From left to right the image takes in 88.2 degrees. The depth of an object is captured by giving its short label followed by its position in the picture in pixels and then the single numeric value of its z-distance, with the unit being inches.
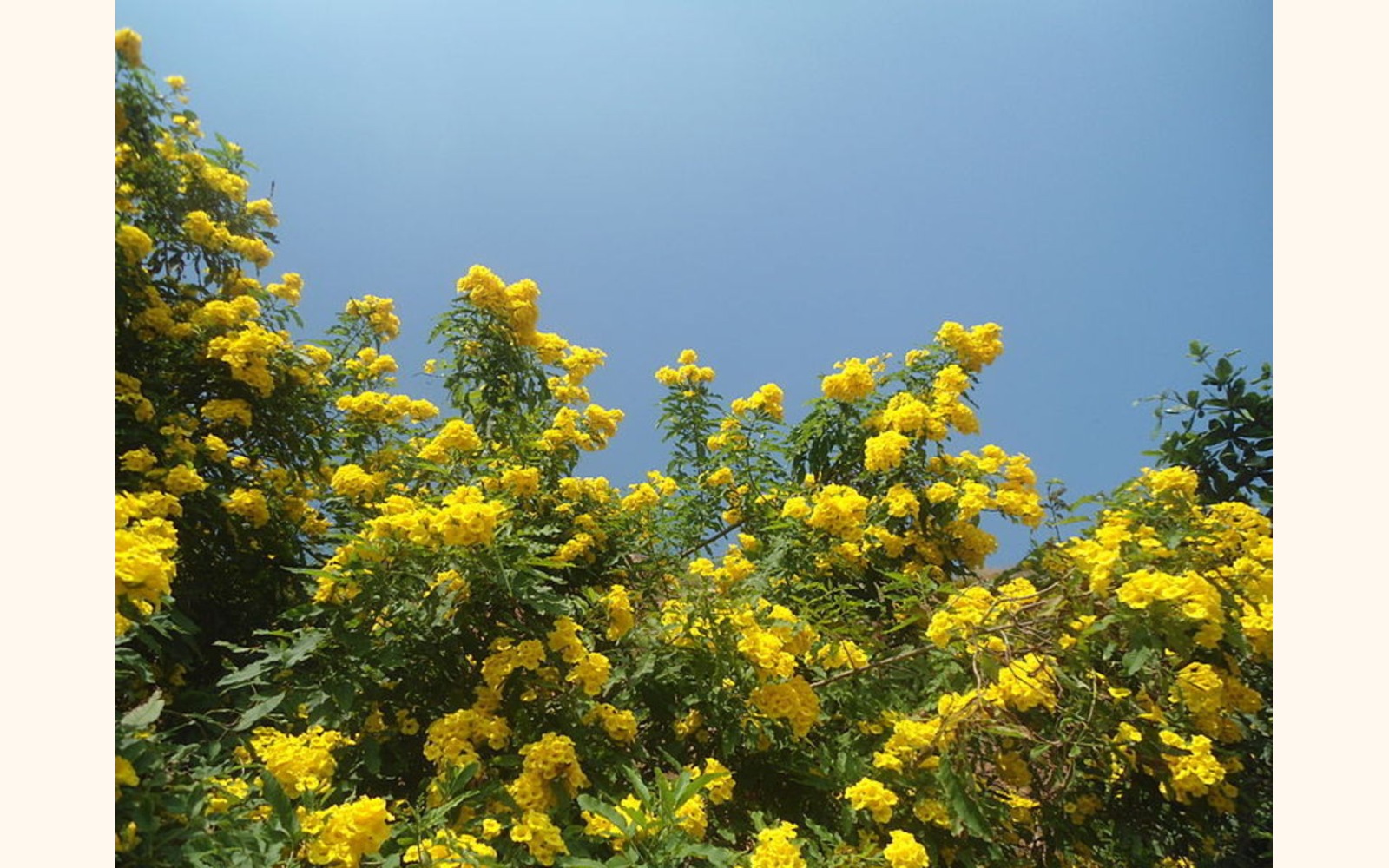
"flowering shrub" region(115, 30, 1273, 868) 57.1
